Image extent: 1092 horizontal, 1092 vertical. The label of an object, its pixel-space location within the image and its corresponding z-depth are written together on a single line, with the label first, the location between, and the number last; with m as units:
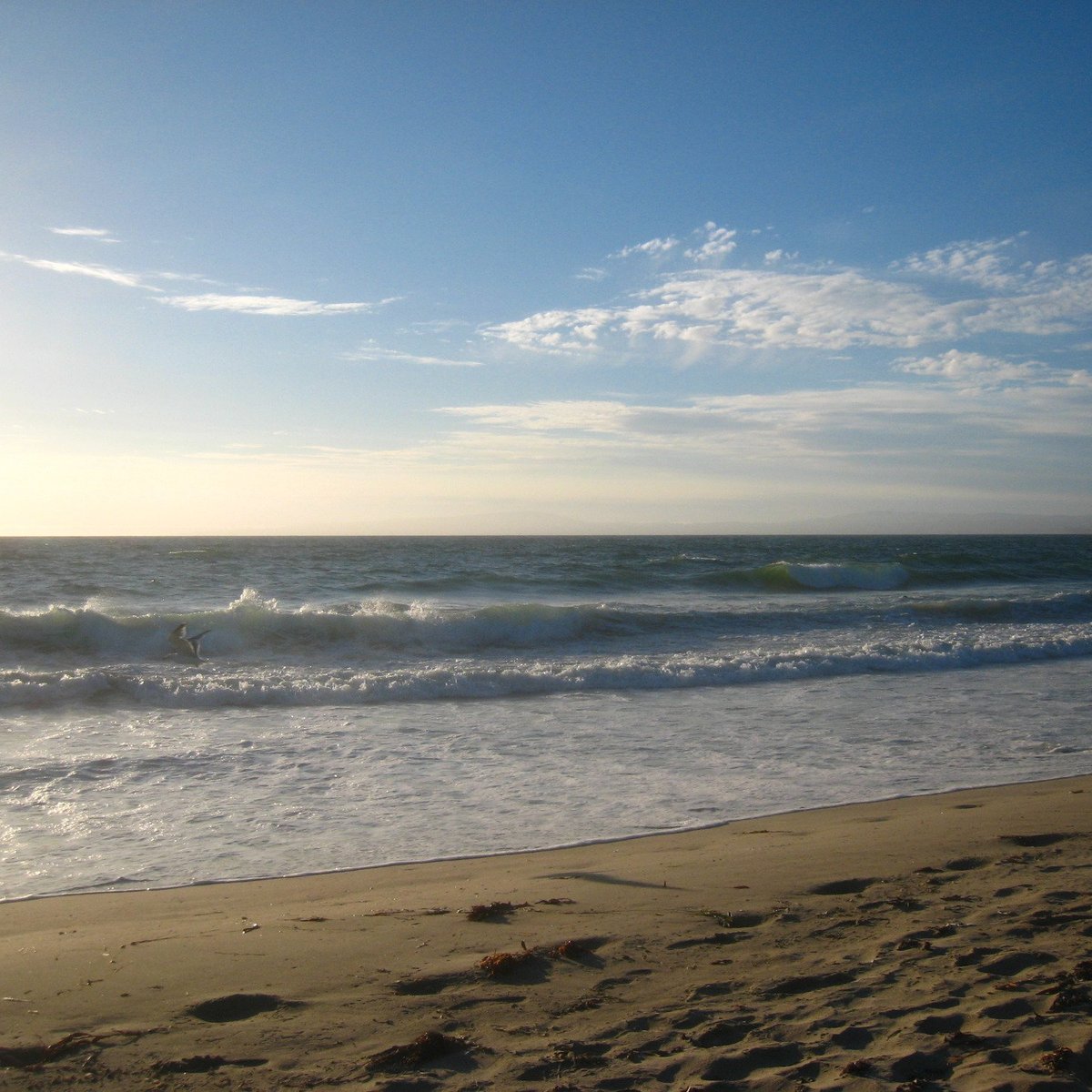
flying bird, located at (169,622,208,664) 15.21
